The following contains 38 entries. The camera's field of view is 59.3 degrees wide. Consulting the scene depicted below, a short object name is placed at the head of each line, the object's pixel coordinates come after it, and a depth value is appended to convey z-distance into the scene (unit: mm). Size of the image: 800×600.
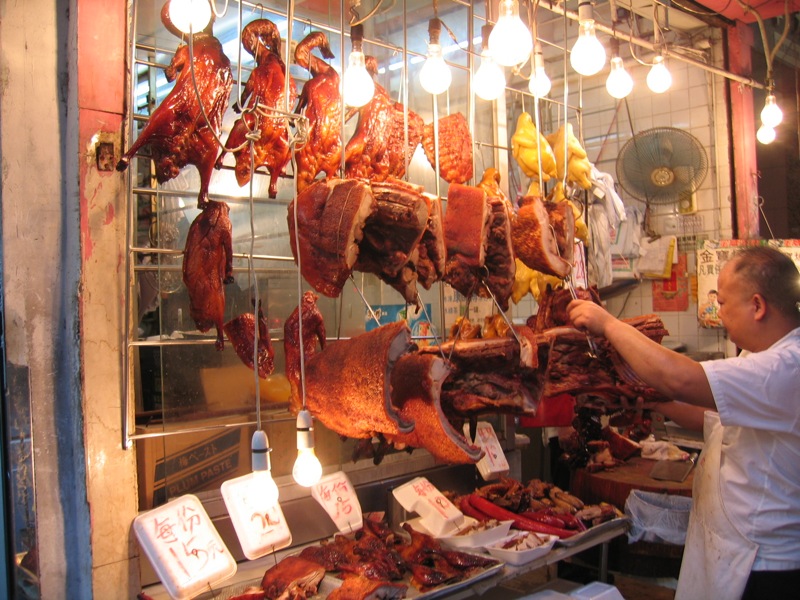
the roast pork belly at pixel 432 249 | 3000
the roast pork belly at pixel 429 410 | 2773
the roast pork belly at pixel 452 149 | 3805
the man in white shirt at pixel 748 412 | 3039
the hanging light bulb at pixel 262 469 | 2420
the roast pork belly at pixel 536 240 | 3613
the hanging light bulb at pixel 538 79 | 3992
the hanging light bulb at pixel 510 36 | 3031
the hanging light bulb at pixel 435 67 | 3270
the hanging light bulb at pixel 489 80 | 3723
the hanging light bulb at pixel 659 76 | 4816
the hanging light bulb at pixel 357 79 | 3120
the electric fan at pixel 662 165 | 7582
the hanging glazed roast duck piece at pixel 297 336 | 3244
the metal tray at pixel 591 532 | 3775
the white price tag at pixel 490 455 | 4277
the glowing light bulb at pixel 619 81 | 4246
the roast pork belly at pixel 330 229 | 2717
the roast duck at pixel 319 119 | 3260
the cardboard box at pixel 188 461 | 3322
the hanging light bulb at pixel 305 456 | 2418
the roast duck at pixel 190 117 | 2822
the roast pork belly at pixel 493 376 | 3070
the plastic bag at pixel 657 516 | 4781
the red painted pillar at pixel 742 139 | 7762
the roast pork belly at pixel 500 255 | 3410
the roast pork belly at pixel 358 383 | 2758
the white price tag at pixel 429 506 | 3791
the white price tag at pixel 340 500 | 3447
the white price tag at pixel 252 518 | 2938
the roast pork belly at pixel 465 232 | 3260
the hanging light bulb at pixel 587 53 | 3611
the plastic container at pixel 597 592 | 3414
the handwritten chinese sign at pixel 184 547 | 2846
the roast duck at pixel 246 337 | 3131
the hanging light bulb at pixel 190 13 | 2531
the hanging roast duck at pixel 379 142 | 3412
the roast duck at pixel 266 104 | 3055
